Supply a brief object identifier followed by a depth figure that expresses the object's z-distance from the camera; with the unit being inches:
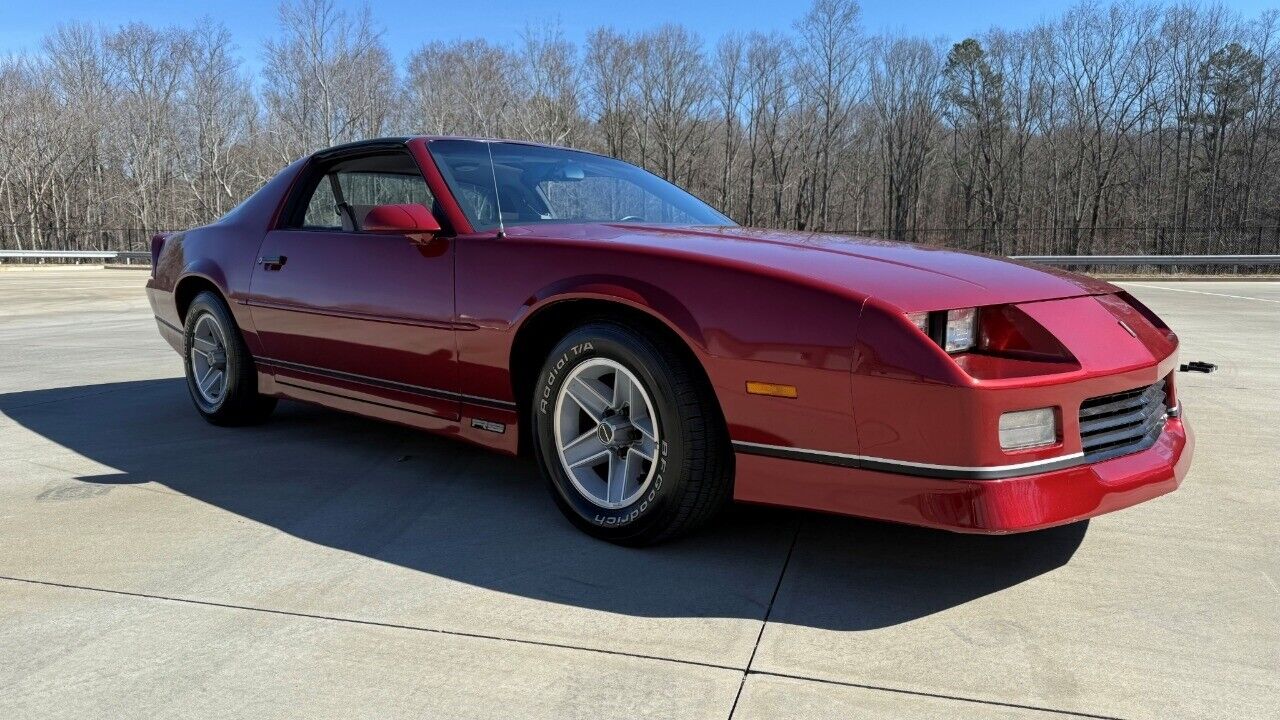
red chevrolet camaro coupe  89.5
